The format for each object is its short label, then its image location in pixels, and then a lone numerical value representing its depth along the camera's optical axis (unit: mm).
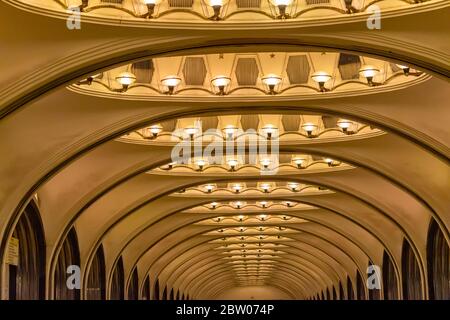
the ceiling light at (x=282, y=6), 12672
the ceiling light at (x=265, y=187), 29953
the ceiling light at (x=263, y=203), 32841
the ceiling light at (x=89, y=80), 15906
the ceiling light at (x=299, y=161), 25606
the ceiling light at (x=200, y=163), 24720
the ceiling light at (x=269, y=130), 21266
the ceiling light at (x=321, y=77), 16578
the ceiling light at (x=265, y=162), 25255
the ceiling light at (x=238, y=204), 32656
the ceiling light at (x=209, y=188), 29406
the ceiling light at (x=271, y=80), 16688
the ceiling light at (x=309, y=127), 21328
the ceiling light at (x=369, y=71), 16359
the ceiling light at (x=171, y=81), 16700
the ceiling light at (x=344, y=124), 20453
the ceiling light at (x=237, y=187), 29859
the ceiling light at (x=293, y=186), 29625
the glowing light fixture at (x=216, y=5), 12667
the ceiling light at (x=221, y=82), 17172
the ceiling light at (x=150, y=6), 12578
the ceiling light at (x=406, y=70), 15973
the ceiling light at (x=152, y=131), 20703
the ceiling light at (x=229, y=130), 21000
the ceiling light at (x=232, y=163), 25203
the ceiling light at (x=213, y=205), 32531
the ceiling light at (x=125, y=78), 16328
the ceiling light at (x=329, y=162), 25248
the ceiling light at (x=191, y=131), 21141
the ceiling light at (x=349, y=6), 12703
